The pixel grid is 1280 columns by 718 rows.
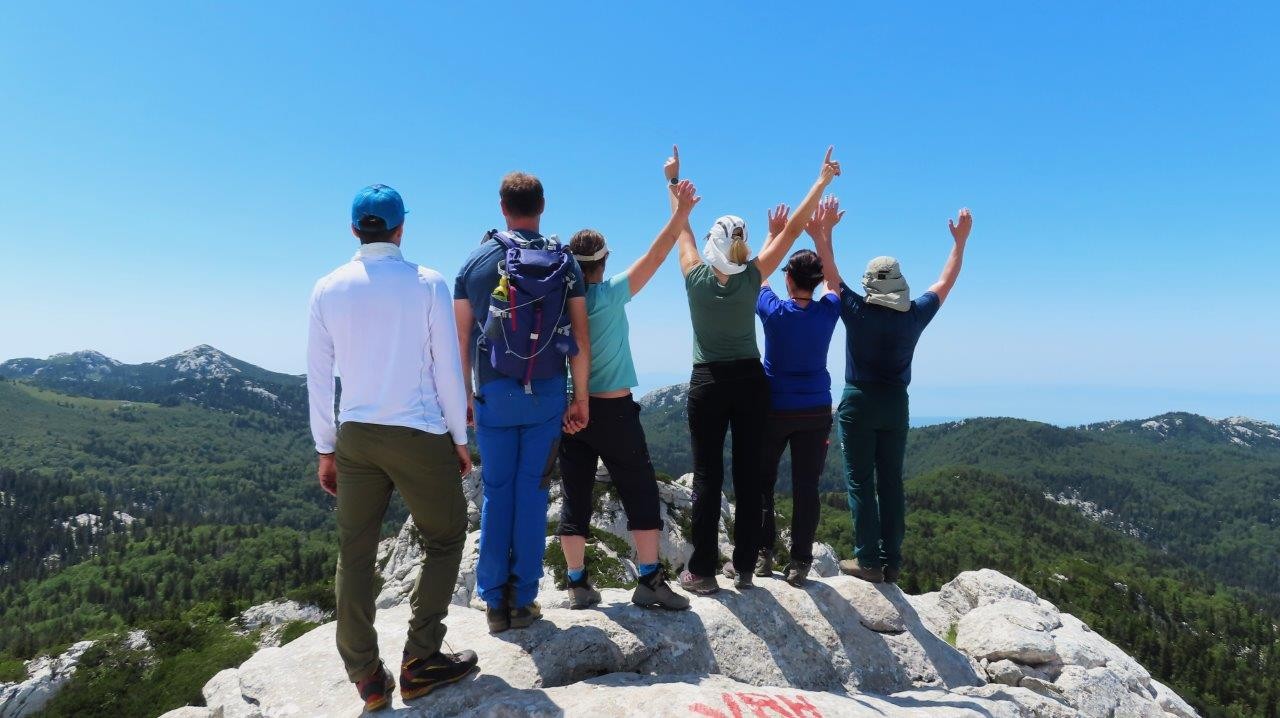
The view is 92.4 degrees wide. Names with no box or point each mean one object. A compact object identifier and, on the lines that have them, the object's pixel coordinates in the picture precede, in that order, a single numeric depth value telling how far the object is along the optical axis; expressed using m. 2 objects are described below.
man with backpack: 6.64
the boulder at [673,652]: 7.30
